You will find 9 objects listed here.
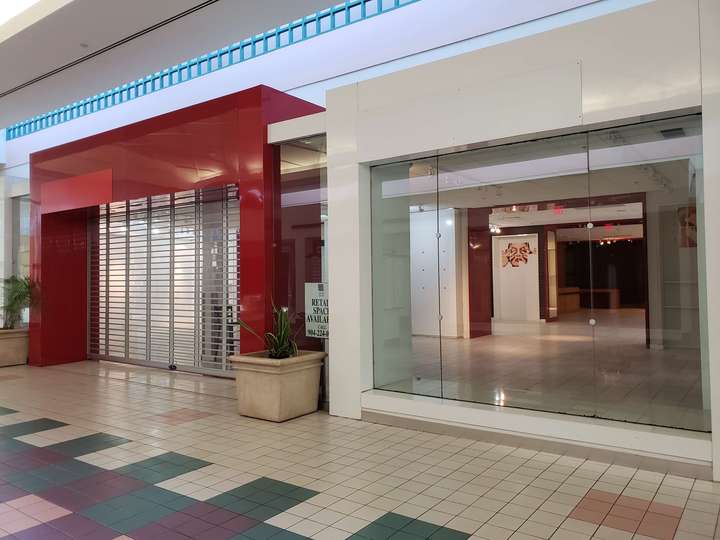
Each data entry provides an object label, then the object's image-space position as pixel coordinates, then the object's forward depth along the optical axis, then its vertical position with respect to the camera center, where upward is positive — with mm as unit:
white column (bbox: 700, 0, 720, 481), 3861 +767
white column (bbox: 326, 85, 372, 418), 5684 +246
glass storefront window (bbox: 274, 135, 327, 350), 6332 +725
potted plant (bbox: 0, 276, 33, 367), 9555 -735
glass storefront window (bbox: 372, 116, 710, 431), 4418 +52
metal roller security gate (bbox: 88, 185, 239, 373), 8312 +104
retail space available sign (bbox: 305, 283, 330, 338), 6246 -302
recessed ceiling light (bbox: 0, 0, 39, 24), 6161 +3280
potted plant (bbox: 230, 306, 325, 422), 5566 -989
